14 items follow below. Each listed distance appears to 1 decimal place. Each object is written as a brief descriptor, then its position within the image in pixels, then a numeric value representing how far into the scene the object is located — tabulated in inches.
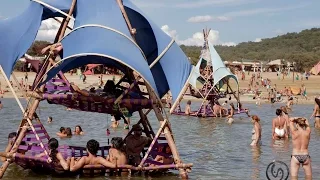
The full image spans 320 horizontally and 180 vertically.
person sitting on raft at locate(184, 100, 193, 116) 1162.0
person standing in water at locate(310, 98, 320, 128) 888.9
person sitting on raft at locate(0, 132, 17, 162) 465.9
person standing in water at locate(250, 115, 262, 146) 682.8
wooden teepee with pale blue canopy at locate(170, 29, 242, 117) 1131.3
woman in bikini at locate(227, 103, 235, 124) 1024.2
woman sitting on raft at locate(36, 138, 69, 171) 439.2
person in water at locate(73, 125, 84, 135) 781.3
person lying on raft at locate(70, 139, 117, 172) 442.3
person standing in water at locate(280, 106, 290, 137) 740.2
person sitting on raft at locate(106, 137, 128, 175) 453.4
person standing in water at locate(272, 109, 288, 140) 744.3
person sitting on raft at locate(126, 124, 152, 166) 474.6
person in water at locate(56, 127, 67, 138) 741.9
